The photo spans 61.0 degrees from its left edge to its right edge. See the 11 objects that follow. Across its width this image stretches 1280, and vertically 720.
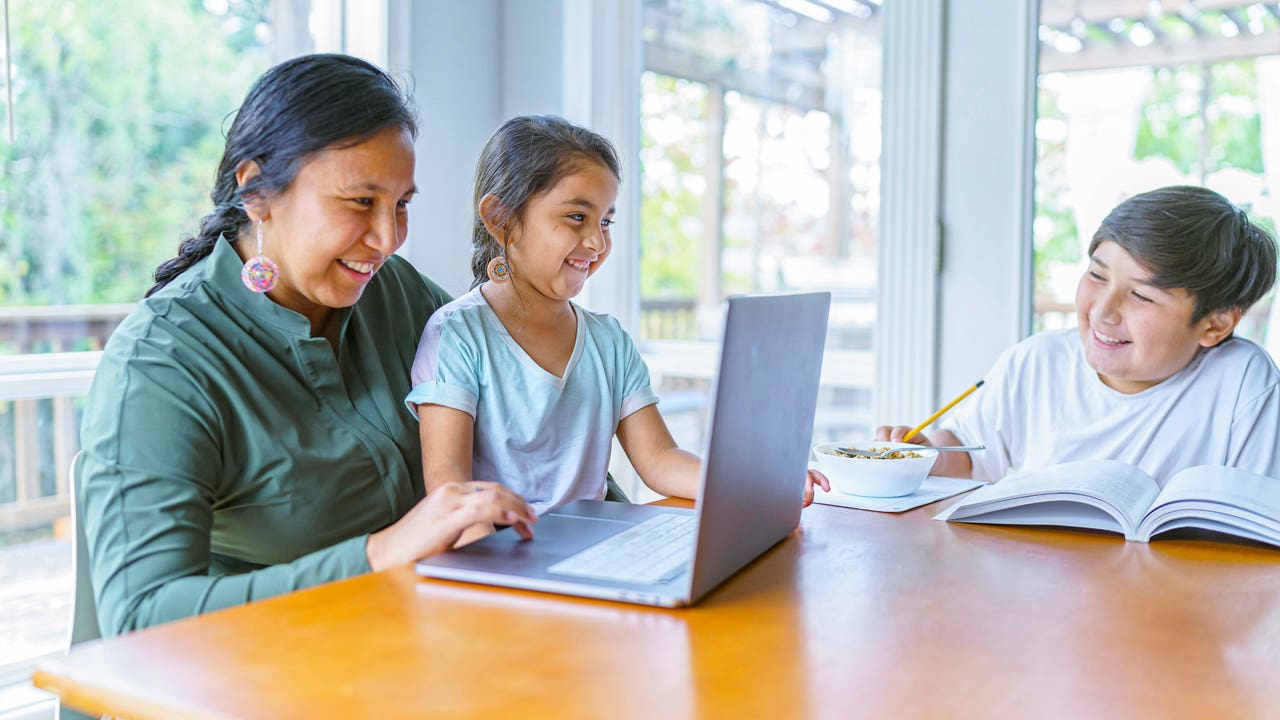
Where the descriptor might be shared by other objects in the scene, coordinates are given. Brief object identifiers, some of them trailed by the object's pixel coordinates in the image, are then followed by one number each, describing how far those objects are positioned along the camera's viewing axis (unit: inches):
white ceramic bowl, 56.2
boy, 64.3
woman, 41.8
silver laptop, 35.9
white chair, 45.1
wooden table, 28.4
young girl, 57.6
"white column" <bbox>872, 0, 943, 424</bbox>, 95.9
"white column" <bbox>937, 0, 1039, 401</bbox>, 93.2
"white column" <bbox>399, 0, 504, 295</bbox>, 108.2
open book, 47.5
